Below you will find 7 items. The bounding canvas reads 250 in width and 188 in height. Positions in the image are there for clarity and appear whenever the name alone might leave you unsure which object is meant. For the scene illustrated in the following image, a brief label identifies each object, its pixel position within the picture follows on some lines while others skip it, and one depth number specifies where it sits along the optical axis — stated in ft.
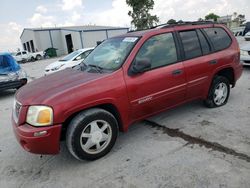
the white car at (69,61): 28.06
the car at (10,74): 21.59
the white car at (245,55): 20.57
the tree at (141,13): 82.35
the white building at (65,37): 100.62
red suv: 7.89
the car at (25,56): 86.91
